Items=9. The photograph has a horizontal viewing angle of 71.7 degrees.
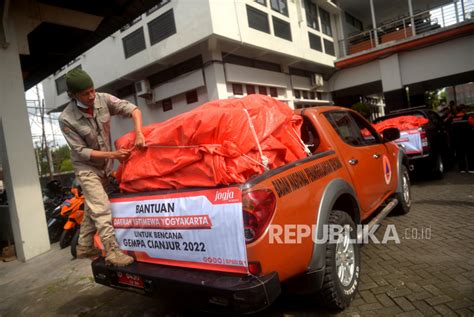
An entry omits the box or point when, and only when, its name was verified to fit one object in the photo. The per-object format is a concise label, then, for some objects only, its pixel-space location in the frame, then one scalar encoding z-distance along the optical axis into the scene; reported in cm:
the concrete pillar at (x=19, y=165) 584
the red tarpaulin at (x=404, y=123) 700
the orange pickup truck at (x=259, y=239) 203
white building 1088
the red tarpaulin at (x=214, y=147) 226
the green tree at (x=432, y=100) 3261
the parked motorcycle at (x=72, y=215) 565
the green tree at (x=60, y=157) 2350
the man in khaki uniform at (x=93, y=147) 275
